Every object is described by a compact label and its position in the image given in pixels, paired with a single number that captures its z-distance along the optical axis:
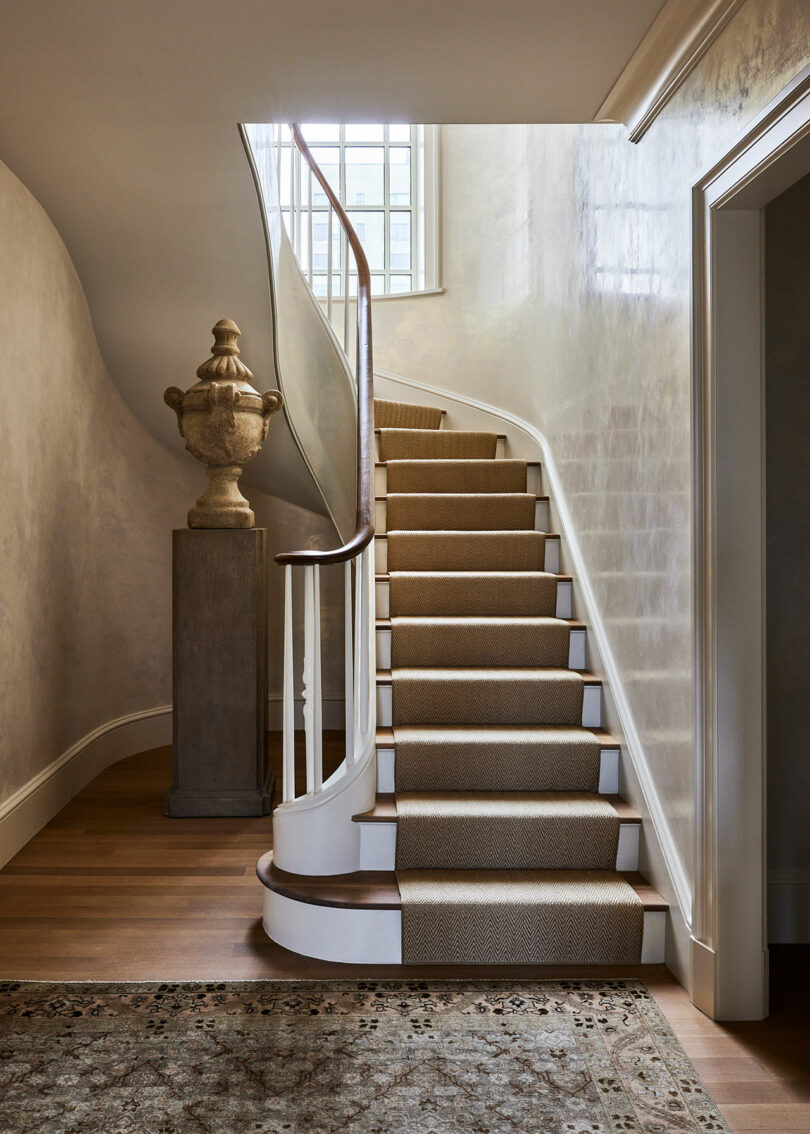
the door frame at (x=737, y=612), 2.22
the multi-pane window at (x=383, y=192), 6.18
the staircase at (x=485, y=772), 2.48
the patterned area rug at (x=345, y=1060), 1.81
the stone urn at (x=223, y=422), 3.85
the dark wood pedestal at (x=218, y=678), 3.84
